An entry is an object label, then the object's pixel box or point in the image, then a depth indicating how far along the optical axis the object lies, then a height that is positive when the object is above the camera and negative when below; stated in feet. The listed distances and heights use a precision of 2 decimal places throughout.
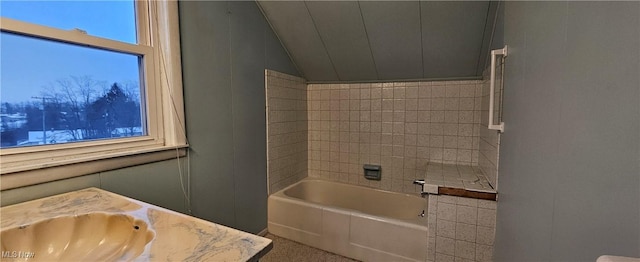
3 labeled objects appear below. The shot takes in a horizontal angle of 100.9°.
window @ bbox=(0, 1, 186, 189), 3.56 +0.52
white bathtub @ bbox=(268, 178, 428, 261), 6.37 -3.04
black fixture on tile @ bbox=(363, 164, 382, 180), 9.18 -2.05
